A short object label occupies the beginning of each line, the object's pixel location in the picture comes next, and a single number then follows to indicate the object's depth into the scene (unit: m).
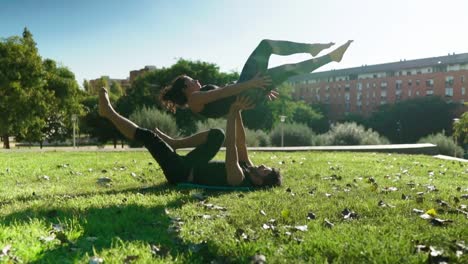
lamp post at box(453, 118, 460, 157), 25.08
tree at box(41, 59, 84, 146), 35.06
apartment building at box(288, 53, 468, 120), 76.94
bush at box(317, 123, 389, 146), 25.12
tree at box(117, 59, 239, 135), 43.50
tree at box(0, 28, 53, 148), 27.83
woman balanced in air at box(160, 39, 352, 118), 5.14
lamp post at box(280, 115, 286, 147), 22.45
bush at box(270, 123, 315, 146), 24.28
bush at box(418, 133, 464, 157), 26.57
